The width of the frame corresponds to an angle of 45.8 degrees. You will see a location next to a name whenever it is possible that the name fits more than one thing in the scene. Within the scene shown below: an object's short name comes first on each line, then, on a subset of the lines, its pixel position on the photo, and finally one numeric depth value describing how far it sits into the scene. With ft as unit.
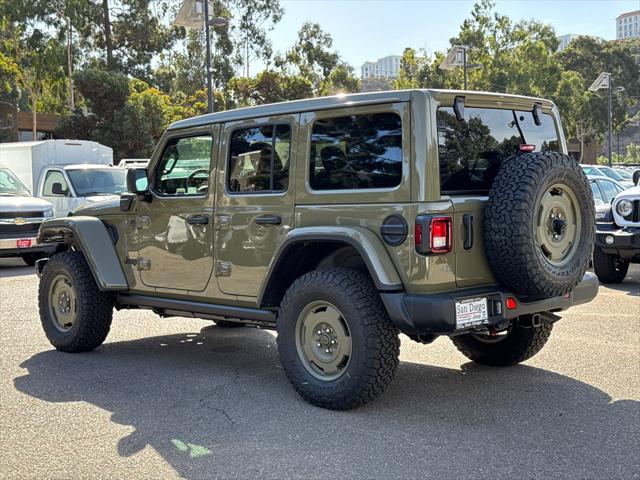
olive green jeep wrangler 15.24
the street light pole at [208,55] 59.21
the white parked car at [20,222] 43.98
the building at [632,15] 635.91
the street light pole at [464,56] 92.53
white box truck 50.34
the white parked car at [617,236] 32.17
